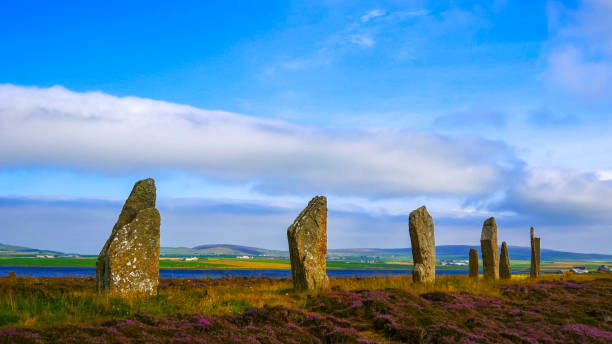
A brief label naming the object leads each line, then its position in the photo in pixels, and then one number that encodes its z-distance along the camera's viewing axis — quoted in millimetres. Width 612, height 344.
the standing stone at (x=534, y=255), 36491
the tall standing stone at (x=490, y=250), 31531
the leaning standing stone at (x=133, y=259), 14844
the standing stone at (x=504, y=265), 33475
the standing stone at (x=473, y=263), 32316
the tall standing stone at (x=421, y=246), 23984
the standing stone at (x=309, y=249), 18766
